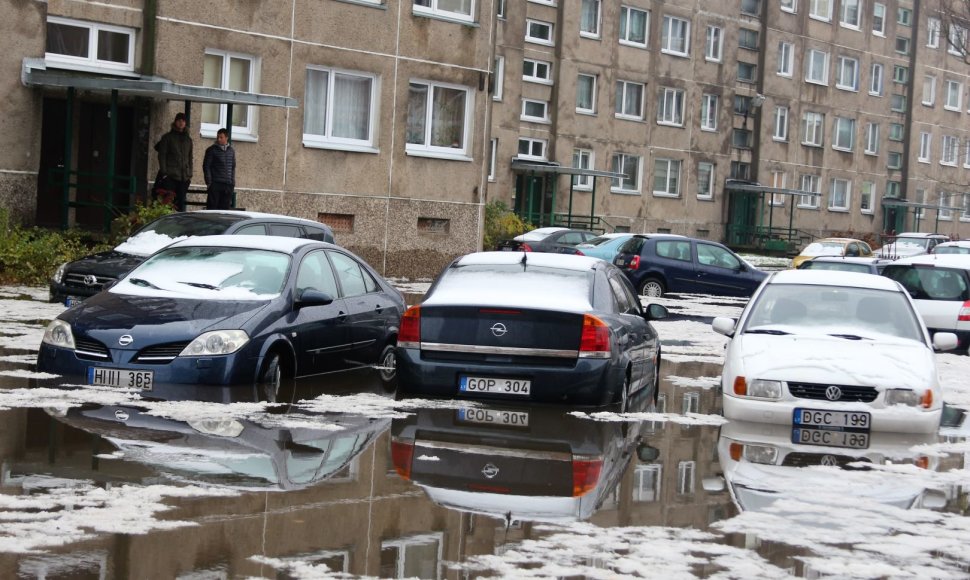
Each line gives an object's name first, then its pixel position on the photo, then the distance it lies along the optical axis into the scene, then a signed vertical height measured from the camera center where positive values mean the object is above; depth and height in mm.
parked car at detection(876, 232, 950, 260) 49909 -489
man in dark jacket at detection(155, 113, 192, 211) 24875 +451
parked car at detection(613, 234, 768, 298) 31859 -1160
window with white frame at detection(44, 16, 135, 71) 26094 +2286
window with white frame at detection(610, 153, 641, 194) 58219 +1477
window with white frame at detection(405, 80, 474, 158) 32375 +1711
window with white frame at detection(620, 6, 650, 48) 58344 +7136
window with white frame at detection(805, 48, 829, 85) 68625 +7074
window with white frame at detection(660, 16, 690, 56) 60188 +7057
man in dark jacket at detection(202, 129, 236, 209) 24906 +198
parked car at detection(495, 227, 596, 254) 35562 -929
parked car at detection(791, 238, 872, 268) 44969 -792
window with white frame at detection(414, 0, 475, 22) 32156 +4080
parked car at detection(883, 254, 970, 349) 22188 -868
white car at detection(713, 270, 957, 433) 11719 -1108
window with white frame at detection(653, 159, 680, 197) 59969 +1387
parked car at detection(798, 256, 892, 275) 23625 -633
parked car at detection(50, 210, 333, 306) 18125 -697
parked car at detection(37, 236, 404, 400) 12023 -1140
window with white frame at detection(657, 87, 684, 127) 59938 +4196
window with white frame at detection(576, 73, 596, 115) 56875 +4248
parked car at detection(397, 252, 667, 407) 12039 -1148
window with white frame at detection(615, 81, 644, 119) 58281 +4250
